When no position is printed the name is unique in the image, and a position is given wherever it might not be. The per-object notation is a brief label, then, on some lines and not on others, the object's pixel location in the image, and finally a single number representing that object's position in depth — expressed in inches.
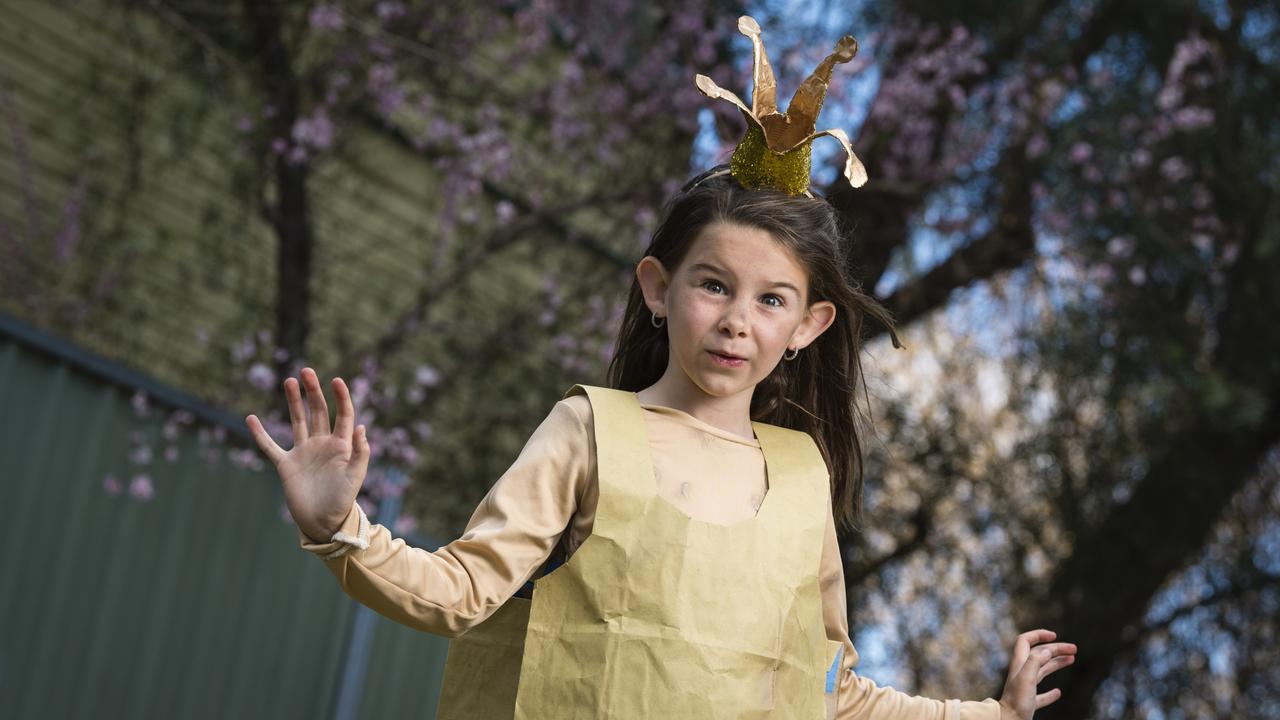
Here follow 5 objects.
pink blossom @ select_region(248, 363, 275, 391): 230.2
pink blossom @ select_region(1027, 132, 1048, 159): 262.7
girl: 77.2
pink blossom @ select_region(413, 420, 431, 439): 243.4
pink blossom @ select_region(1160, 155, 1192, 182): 264.4
